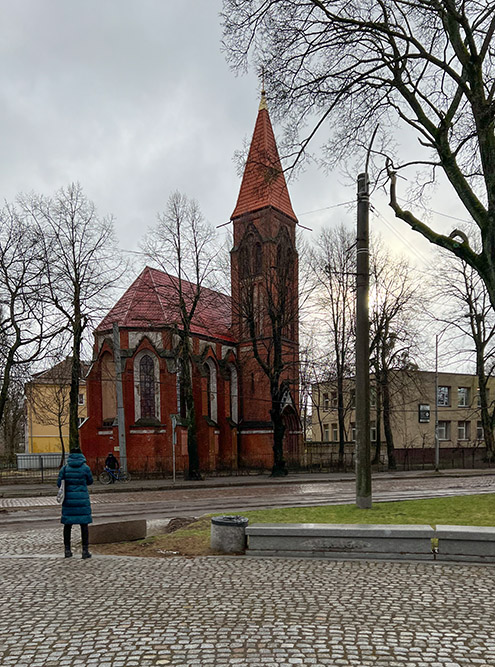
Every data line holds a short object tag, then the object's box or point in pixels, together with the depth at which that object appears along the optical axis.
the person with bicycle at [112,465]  27.27
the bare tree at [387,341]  33.66
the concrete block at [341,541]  7.73
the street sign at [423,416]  52.41
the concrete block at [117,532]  9.68
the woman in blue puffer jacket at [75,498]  8.63
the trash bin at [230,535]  8.42
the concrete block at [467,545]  7.46
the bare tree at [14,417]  25.73
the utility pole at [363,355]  10.77
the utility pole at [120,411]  26.52
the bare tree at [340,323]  36.22
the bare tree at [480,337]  36.54
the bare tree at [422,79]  11.22
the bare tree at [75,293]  26.91
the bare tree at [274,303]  30.05
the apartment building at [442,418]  51.13
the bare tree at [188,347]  28.48
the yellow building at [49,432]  54.10
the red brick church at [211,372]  33.59
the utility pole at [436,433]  34.88
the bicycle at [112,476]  27.16
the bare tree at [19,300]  24.28
